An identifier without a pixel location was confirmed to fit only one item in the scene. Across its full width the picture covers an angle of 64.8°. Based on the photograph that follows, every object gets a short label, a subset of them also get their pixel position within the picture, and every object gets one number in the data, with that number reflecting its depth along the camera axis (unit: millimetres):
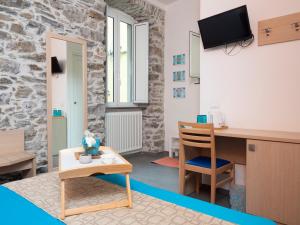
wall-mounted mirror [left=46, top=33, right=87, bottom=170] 3074
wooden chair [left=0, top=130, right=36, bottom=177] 2463
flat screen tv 2502
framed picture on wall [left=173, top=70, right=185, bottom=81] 4680
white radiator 4175
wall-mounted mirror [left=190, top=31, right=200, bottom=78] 3359
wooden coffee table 1107
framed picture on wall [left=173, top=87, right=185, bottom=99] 4723
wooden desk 1842
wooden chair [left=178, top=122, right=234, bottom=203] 2236
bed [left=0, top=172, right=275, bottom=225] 1032
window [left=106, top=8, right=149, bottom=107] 4418
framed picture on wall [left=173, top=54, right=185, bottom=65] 4695
